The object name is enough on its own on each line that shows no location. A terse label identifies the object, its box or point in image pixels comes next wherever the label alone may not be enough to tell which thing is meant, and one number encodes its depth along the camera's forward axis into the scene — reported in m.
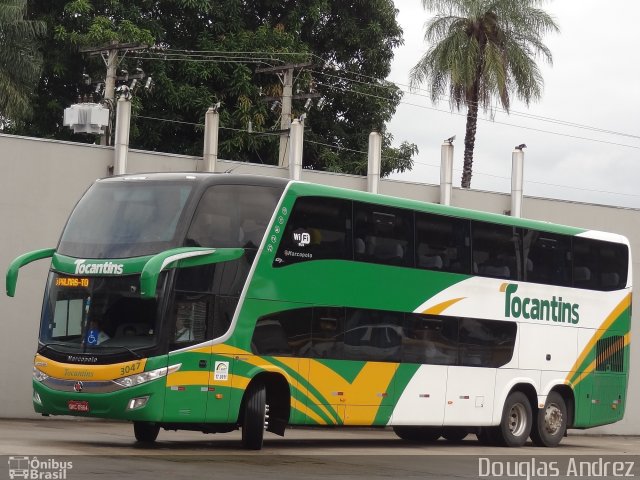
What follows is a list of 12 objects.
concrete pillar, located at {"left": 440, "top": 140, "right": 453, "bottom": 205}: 30.94
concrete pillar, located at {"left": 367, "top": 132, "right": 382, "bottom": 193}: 29.66
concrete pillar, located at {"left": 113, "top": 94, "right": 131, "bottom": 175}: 26.11
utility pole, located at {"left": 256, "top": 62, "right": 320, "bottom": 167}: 39.69
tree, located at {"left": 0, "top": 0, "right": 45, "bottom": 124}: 43.38
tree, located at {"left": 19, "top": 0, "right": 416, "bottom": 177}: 43.38
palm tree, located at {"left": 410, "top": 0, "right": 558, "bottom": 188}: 42.53
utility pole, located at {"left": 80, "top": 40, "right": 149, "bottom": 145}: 36.97
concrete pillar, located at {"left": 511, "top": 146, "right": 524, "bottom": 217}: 32.38
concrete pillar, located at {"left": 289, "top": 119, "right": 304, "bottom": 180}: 28.36
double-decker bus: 17.66
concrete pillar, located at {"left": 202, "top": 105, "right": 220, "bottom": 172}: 27.42
